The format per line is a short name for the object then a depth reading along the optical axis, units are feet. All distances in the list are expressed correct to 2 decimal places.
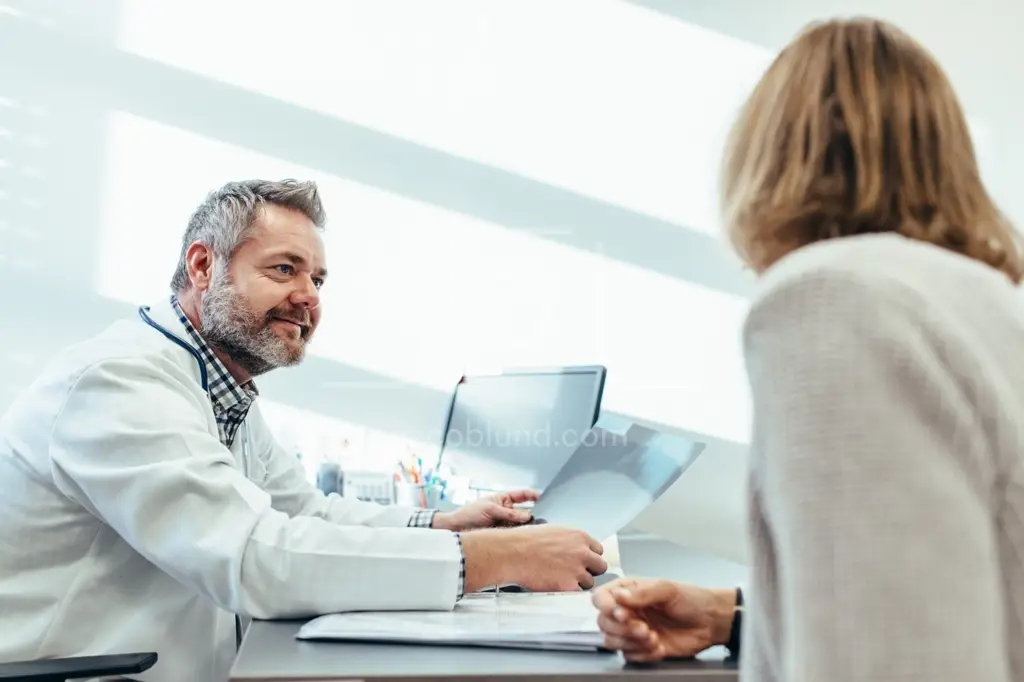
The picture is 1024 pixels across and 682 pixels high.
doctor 3.50
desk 2.67
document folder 2.99
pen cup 7.12
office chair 3.34
